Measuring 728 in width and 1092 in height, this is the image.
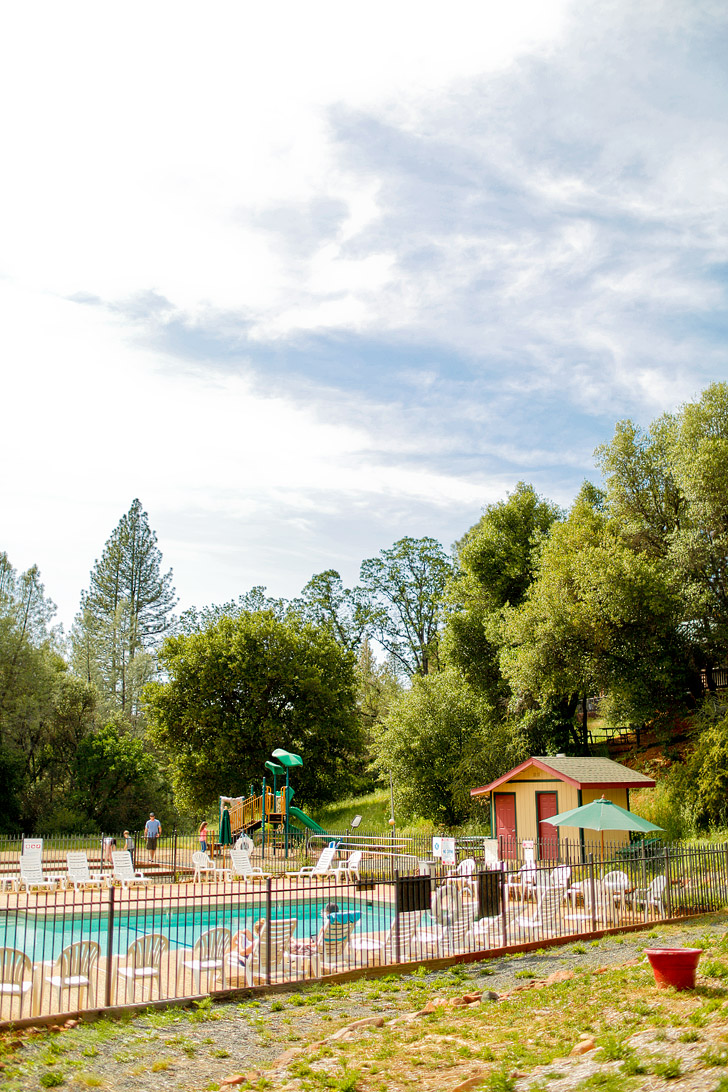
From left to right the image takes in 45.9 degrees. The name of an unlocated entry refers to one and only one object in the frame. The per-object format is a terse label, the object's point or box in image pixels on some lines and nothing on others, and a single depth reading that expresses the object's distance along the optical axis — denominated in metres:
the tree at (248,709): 39.53
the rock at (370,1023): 9.15
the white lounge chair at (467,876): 14.99
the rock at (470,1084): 6.73
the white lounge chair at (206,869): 23.08
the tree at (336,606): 58.12
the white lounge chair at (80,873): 20.86
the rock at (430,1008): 9.64
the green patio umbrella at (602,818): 17.92
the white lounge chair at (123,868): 21.34
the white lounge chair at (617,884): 15.66
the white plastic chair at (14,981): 9.30
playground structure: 28.84
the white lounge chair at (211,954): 11.09
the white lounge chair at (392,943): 12.59
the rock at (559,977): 10.83
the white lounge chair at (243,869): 21.77
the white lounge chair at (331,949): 12.02
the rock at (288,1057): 7.93
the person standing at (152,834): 27.94
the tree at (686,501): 29.34
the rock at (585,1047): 7.41
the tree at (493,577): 39.53
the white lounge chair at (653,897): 15.77
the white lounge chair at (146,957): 10.55
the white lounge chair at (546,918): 14.57
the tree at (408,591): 58.28
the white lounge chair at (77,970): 9.77
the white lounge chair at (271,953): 11.22
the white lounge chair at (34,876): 20.03
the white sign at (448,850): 21.05
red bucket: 9.02
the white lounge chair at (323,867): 22.31
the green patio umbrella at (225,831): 29.05
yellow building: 24.44
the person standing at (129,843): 27.30
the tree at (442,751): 34.41
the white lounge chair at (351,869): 22.23
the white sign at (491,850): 20.83
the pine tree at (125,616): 56.47
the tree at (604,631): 30.50
